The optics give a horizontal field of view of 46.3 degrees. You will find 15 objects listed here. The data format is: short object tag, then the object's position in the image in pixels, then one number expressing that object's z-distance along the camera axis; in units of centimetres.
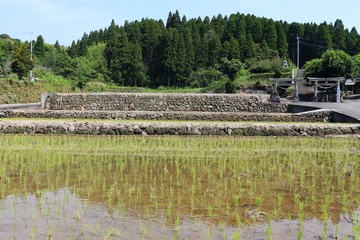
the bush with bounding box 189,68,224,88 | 5591
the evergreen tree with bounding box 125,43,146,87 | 5944
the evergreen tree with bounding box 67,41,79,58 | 8378
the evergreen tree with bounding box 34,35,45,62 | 7271
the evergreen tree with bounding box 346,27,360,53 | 6906
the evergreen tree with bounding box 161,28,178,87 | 5916
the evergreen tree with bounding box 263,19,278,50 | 6675
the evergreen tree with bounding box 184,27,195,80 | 5934
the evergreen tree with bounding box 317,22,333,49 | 6751
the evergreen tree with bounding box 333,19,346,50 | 6903
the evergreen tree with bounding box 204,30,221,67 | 6197
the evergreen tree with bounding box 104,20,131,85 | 5903
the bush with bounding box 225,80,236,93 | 4141
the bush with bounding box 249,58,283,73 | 5388
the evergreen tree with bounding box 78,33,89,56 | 8469
